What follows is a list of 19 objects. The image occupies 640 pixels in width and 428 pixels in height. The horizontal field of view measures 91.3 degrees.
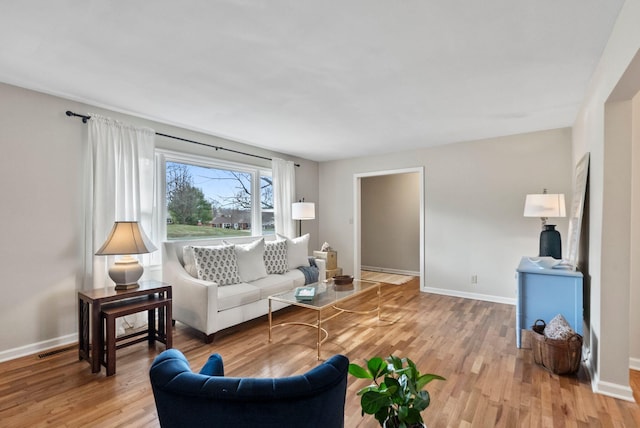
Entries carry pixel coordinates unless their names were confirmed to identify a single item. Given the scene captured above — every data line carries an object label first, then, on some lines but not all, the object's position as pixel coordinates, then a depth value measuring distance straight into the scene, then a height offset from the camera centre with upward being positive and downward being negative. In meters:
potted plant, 1.01 -0.60
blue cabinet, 2.63 -0.72
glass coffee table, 2.96 -0.84
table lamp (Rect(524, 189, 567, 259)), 3.34 -0.01
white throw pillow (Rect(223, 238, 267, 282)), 3.72 -0.59
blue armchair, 0.83 -0.51
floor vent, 2.71 -1.23
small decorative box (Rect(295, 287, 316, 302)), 3.05 -0.80
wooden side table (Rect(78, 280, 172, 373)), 2.46 -0.83
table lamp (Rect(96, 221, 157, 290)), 2.72 -0.32
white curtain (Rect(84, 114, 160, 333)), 3.03 +0.29
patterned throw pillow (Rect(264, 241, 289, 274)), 4.15 -0.59
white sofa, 3.02 -0.87
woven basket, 2.36 -1.07
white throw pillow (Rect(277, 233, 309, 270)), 4.44 -0.56
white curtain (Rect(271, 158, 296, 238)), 5.14 +0.33
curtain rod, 2.96 +0.92
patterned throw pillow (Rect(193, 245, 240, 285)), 3.35 -0.56
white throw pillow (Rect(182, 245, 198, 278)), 3.42 -0.53
